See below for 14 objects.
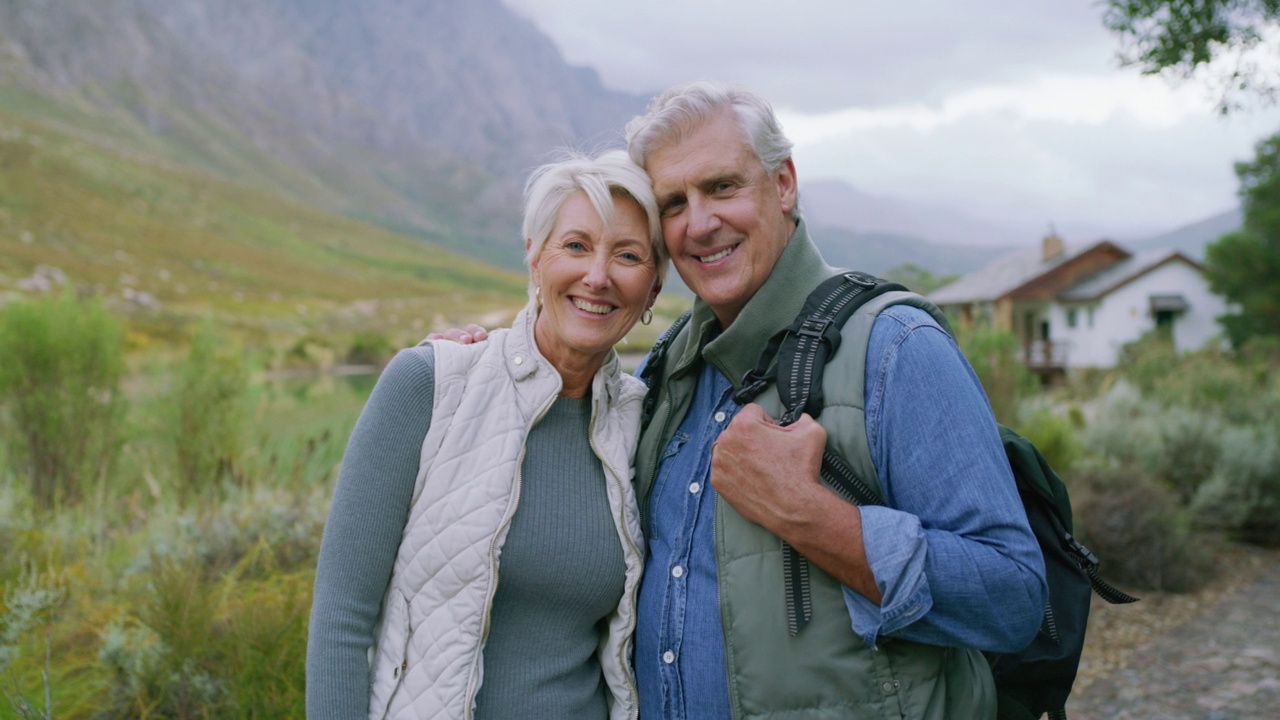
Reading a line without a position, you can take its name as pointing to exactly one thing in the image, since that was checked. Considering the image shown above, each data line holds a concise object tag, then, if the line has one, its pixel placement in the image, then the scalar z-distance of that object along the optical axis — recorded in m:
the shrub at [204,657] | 3.10
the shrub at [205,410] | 7.15
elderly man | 1.72
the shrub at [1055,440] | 7.91
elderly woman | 1.94
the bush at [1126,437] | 8.85
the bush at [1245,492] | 8.18
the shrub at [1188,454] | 8.70
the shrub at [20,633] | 2.76
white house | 36.47
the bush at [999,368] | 9.20
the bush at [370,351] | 28.28
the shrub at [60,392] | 6.62
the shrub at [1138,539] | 6.98
